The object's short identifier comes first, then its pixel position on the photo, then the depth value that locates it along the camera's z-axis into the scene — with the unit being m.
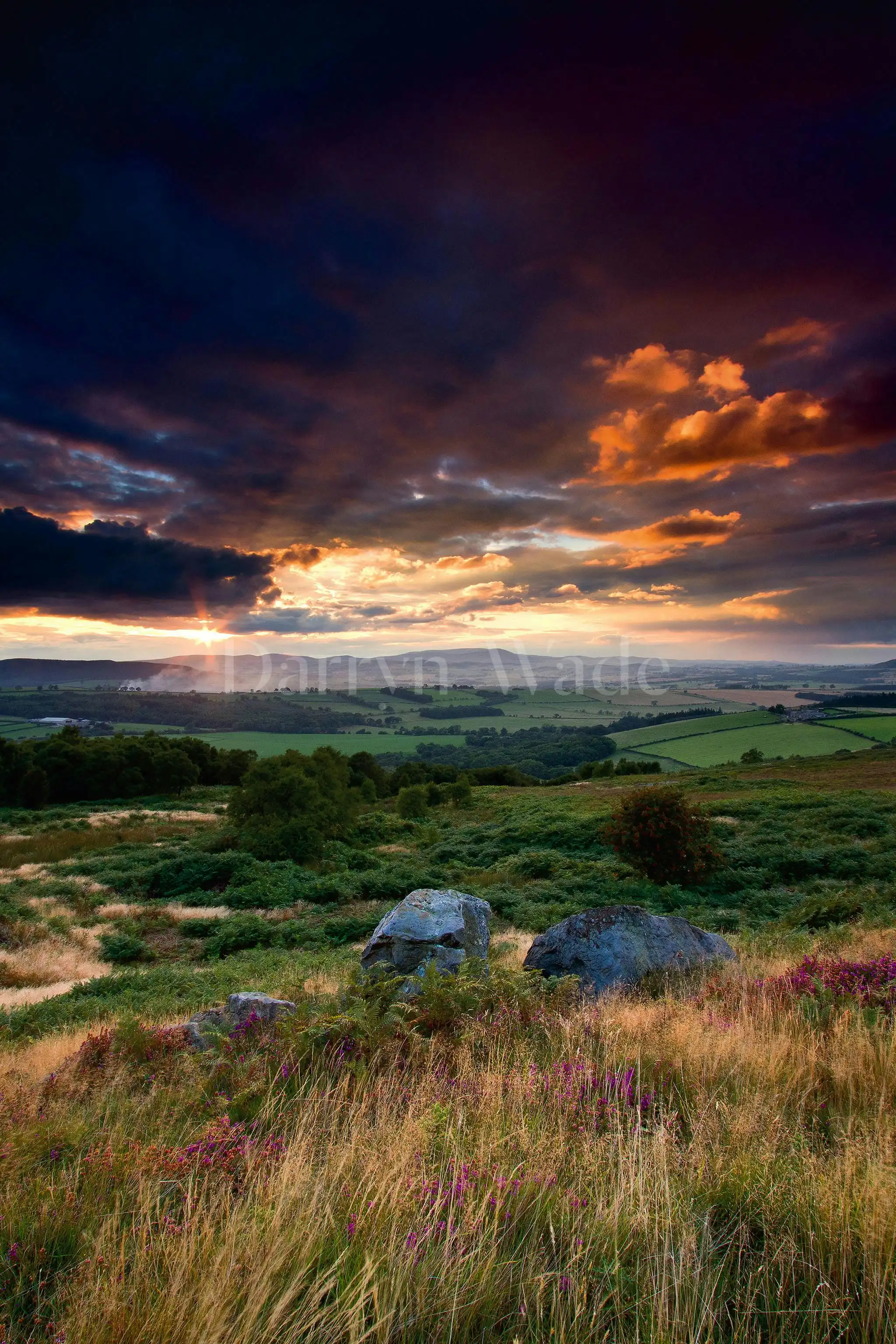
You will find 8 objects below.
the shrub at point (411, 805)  45.00
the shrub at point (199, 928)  17.78
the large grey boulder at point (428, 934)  8.28
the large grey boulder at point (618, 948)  8.02
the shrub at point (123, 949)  15.52
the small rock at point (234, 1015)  6.16
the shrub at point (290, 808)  29.38
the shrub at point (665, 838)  18.23
